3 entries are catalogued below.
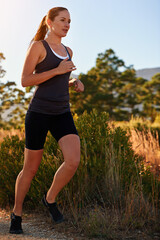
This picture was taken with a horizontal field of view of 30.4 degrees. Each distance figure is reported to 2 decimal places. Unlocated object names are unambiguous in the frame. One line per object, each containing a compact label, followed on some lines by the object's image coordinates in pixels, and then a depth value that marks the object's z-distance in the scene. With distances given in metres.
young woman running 2.78
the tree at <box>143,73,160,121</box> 33.99
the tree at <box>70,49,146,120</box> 29.61
